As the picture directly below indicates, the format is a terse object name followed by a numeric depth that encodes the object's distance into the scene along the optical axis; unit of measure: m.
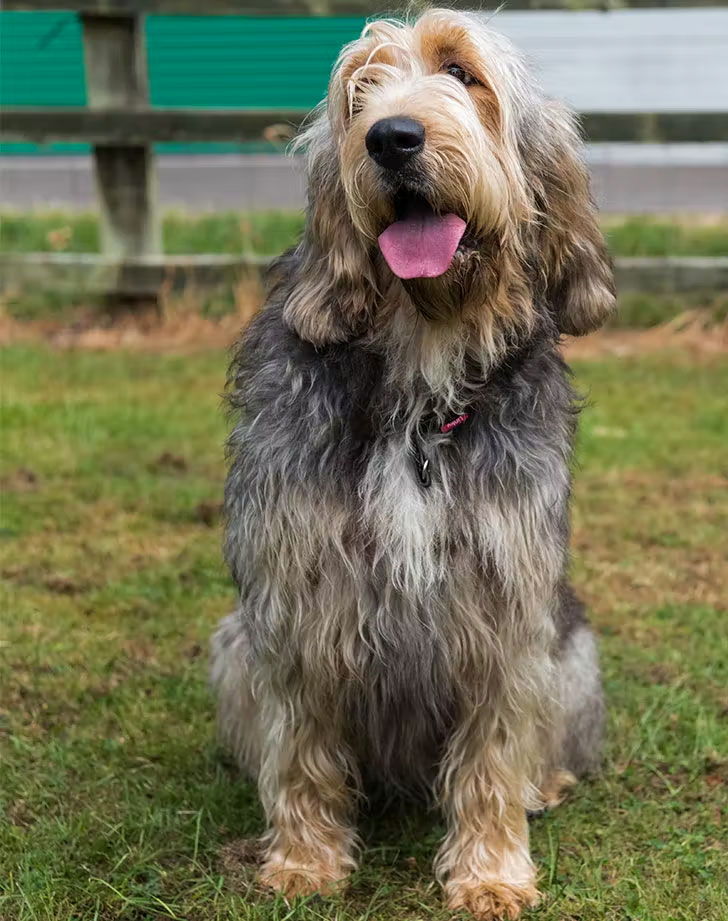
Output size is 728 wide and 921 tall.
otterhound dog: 2.55
